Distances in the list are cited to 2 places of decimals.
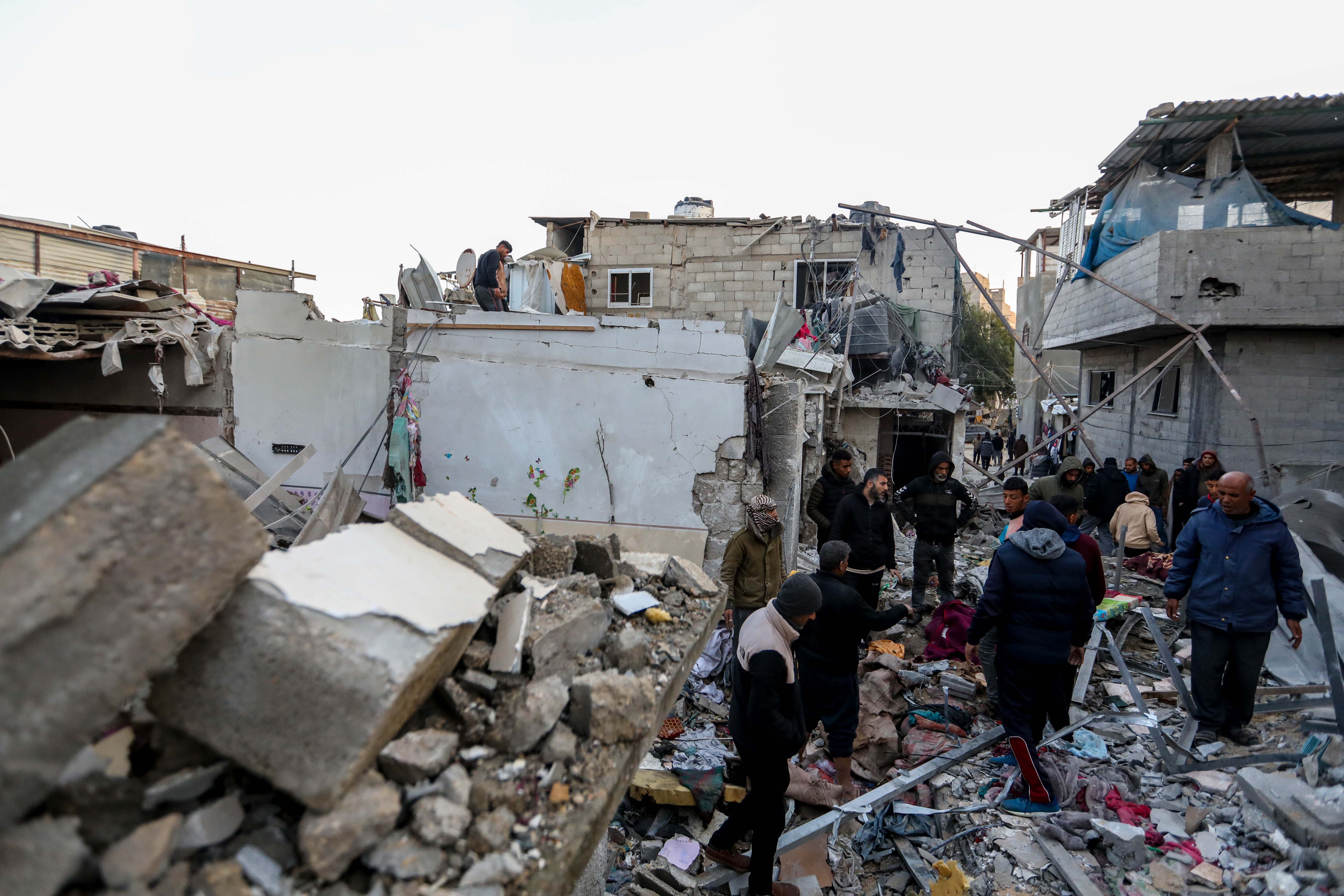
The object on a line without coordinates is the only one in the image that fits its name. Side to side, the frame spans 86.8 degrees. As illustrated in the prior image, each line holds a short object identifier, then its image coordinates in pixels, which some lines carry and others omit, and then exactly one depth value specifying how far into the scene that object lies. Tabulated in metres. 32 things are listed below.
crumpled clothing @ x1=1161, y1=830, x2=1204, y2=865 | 3.35
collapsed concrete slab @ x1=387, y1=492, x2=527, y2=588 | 2.19
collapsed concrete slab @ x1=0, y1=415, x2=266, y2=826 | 1.14
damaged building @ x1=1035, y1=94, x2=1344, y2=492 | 9.14
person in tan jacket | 8.86
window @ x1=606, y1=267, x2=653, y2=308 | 15.42
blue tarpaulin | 9.52
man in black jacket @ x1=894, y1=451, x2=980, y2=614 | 6.54
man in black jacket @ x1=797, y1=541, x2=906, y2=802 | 4.07
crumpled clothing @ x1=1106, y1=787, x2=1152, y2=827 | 3.68
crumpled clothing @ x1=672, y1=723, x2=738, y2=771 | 4.46
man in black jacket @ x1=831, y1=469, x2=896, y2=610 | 5.73
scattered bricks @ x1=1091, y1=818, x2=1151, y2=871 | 3.40
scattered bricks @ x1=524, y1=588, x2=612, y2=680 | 2.15
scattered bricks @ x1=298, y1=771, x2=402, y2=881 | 1.41
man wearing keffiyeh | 5.04
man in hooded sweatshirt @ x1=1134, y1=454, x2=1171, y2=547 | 9.87
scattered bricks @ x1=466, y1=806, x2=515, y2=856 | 1.61
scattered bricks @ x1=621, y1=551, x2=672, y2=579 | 3.18
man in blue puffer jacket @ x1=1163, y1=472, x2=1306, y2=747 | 4.16
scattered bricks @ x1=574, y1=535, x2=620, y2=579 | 3.03
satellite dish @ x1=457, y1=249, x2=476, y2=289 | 8.95
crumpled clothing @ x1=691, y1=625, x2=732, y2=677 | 5.65
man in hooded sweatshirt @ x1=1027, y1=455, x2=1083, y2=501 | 6.71
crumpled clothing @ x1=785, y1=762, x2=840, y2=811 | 4.04
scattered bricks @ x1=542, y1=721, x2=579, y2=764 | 1.88
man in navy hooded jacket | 3.94
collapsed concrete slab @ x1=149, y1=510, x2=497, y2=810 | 1.46
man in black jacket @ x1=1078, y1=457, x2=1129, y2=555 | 9.55
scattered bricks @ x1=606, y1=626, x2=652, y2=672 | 2.34
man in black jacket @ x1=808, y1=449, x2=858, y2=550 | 6.28
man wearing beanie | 3.21
